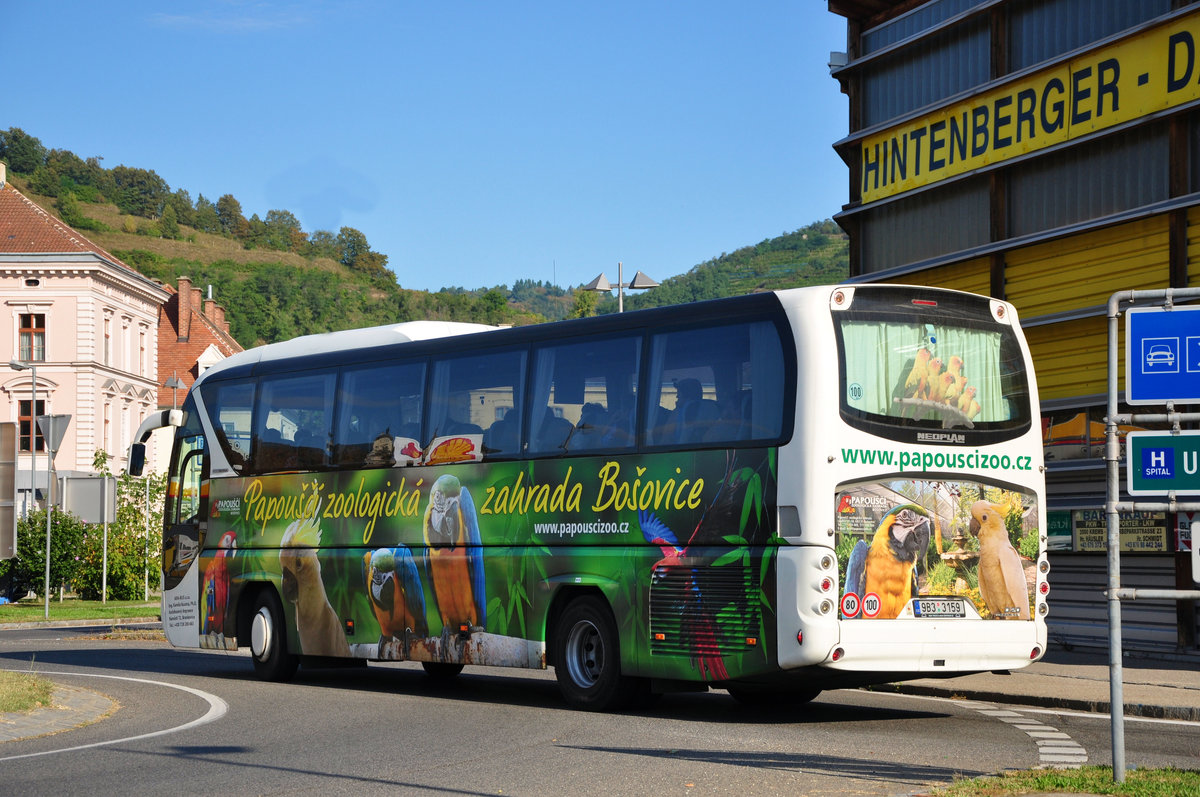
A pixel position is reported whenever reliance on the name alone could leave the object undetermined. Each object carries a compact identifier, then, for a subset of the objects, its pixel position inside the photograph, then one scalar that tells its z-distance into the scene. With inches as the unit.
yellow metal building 742.5
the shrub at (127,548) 1672.0
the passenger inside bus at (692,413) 523.2
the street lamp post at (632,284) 1288.1
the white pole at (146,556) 1664.6
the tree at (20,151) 6828.3
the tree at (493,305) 5029.5
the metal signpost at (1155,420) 343.3
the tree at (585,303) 2765.7
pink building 2600.9
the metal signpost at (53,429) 1194.6
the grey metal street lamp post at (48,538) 1276.1
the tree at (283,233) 7652.6
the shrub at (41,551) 1604.3
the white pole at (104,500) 1369.3
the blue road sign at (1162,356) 345.1
